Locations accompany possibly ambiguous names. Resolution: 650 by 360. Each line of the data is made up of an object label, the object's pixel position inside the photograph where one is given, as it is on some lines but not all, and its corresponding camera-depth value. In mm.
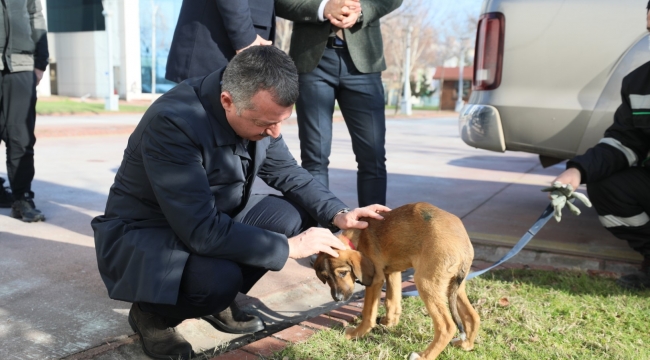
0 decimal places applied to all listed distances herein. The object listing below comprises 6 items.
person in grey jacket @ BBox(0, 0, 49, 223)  4941
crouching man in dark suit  2465
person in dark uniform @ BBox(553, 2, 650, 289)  3713
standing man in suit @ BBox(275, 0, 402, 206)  4027
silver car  4230
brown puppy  2699
